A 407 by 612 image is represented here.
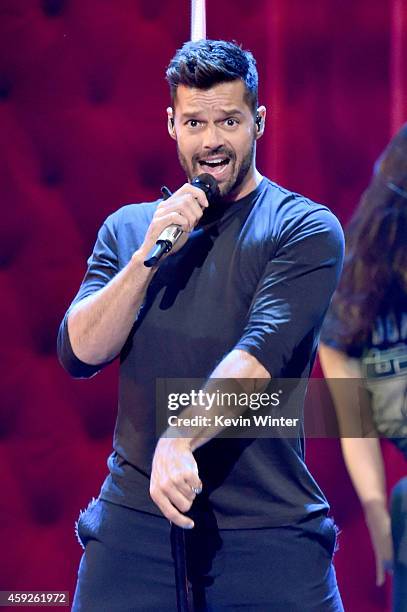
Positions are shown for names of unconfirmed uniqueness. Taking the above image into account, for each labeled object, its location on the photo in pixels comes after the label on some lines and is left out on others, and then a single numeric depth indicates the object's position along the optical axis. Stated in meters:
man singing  6.70
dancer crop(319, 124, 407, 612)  6.76
